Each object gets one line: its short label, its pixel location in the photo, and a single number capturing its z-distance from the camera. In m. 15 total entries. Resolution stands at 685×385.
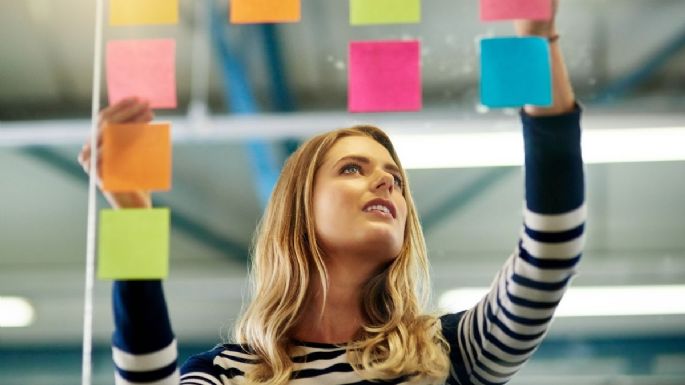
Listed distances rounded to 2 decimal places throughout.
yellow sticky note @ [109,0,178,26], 1.75
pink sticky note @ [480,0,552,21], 1.72
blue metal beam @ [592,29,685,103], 3.97
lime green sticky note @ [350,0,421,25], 1.72
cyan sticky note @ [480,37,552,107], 1.69
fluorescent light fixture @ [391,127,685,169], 3.81
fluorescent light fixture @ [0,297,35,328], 7.12
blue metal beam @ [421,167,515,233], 5.20
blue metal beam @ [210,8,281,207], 3.31
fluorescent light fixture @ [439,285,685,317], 6.58
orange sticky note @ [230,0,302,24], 1.74
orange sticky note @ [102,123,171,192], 1.71
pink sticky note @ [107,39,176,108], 1.75
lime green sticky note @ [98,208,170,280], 1.70
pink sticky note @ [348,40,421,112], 1.71
